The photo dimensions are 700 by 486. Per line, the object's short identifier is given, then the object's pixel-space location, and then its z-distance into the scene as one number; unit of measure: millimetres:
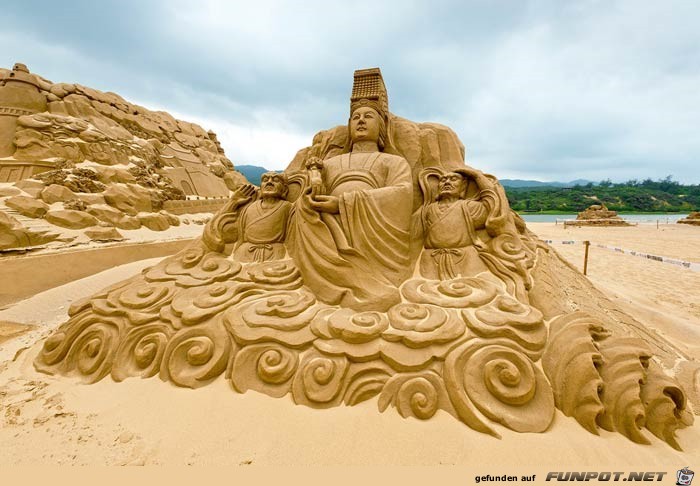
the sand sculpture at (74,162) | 8141
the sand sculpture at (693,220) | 20172
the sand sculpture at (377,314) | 1774
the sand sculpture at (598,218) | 20969
